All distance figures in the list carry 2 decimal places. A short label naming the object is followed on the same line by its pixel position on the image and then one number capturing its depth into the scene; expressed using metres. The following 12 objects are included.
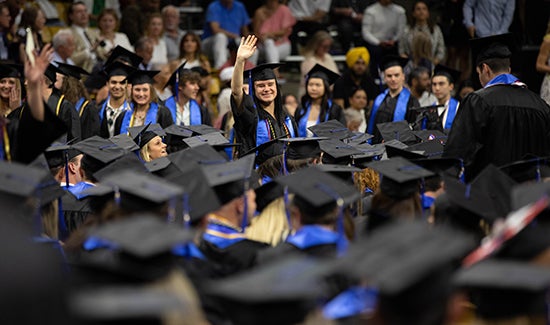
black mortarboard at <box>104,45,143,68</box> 19.14
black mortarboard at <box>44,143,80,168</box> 12.71
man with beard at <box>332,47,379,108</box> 22.80
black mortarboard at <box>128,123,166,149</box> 15.02
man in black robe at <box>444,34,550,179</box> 13.09
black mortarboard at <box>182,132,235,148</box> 14.12
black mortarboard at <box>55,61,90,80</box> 18.47
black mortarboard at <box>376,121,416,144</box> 15.87
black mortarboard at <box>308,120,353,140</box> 15.37
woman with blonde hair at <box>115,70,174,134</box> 17.94
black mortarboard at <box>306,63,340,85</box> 18.75
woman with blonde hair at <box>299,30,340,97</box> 23.23
